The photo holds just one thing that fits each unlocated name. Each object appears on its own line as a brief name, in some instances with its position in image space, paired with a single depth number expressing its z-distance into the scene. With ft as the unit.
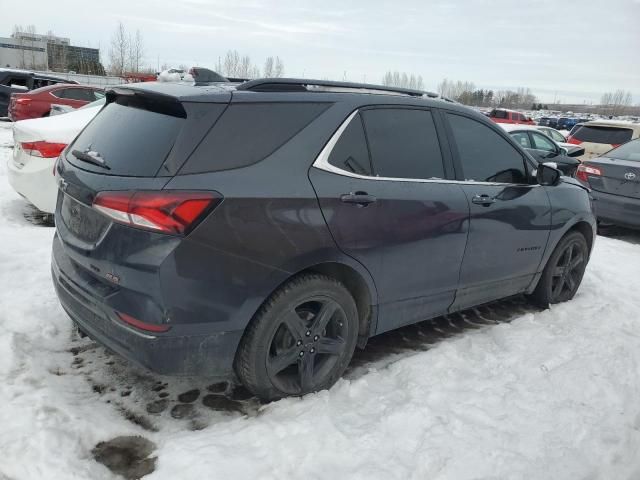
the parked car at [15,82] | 54.85
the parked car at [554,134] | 55.18
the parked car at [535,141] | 33.88
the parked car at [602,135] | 39.50
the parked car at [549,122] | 152.51
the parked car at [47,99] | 44.09
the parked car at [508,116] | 87.76
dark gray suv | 8.02
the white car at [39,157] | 17.42
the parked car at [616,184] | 25.23
